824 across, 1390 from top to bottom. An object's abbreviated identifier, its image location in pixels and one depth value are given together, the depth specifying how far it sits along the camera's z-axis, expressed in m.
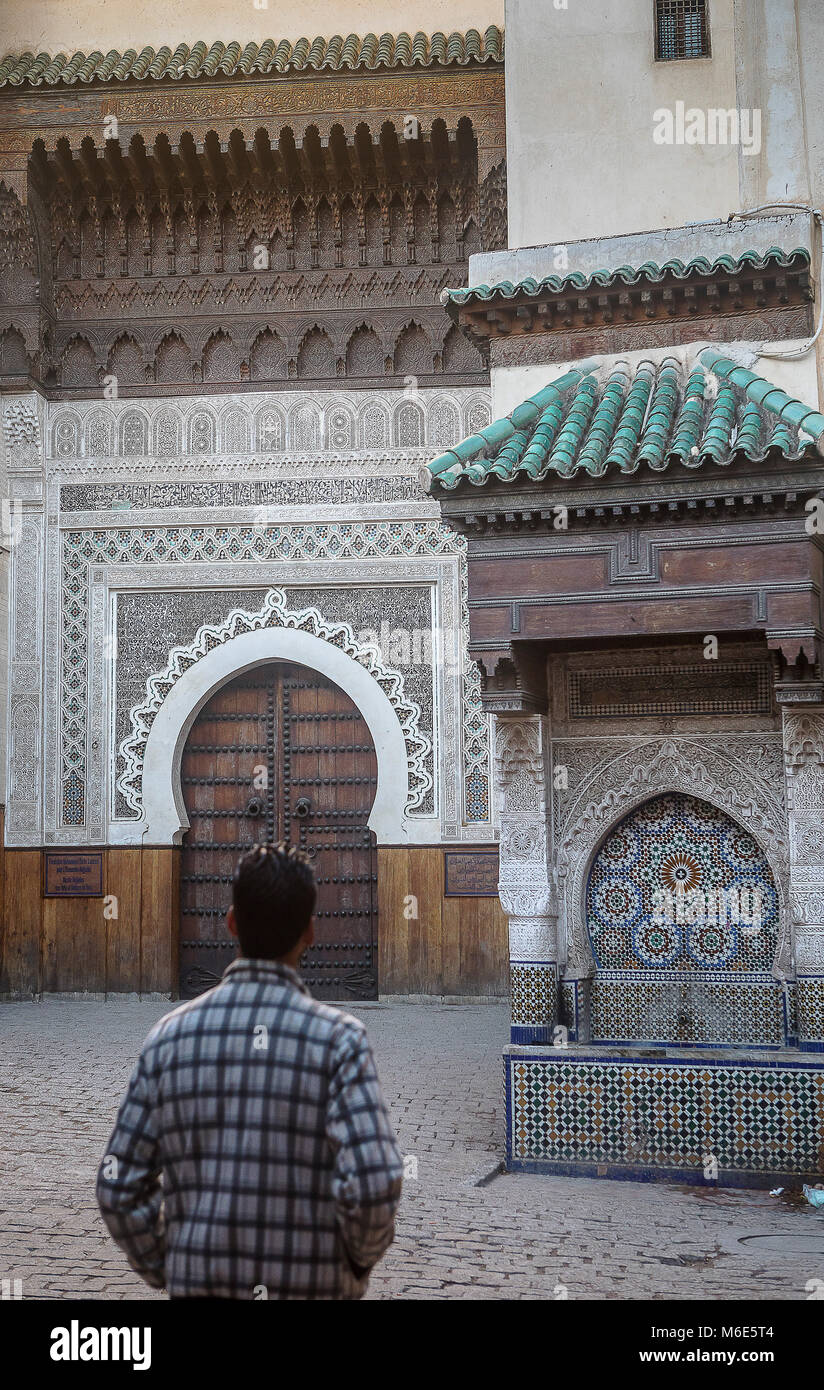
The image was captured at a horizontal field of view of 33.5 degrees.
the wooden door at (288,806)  9.61
